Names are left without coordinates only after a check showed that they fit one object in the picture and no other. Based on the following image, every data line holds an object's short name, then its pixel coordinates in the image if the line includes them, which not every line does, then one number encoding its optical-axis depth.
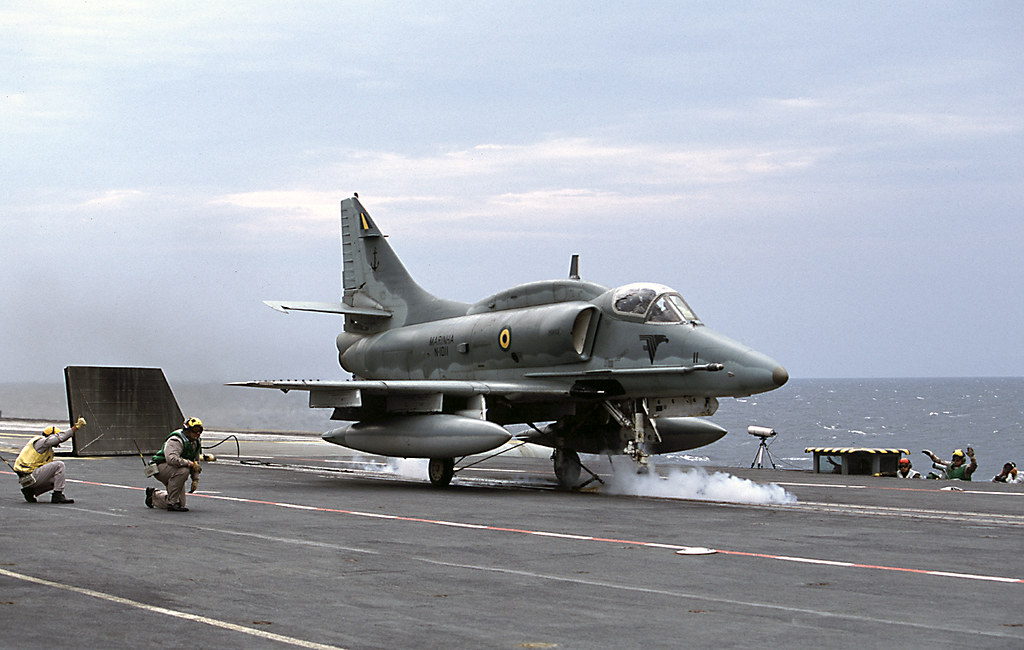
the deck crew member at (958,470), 26.92
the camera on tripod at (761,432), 28.64
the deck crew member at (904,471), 26.89
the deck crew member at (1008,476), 26.00
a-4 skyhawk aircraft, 20.22
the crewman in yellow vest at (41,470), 17.91
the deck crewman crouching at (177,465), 16.75
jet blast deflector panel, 31.33
